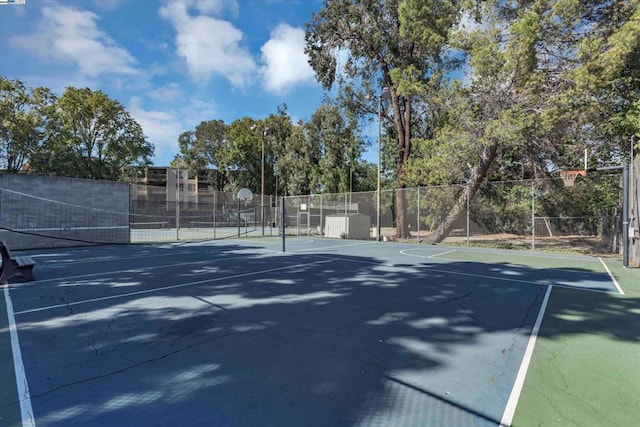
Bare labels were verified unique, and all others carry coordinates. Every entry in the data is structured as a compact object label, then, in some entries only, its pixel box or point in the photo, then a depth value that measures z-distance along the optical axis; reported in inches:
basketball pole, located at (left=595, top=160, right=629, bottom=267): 403.2
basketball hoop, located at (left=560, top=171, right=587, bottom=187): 547.2
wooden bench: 306.7
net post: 529.1
